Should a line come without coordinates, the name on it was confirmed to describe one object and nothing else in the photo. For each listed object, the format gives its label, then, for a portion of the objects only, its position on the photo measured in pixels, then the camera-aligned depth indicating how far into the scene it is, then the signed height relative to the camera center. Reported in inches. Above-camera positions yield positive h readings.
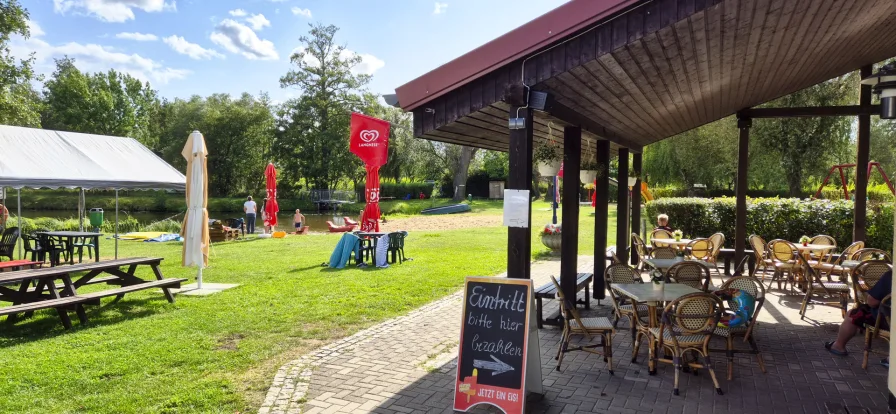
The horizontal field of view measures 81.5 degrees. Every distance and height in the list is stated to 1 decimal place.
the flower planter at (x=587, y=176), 277.0 +13.0
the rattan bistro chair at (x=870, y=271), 214.4 -28.3
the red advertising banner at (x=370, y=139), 427.5 +48.6
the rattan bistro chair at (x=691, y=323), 164.1 -39.1
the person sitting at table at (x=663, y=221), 404.5 -15.8
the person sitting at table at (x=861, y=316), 184.9 -41.9
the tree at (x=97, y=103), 1700.3 +313.1
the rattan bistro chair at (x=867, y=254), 281.7 -28.0
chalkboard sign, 143.8 -41.1
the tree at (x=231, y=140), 1683.1 +188.5
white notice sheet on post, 160.6 -2.7
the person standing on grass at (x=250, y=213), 749.9 -23.9
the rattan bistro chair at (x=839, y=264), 294.8 -35.8
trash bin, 661.9 -28.3
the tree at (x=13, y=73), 863.7 +215.9
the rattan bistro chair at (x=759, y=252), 345.4 -33.3
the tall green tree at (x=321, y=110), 1569.9 +264.1
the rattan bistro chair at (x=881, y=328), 179.3 -44.2
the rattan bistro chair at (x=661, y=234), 395.9 -25.4
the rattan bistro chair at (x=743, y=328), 173.8 -44.0
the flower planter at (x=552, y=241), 497.1 -39.6
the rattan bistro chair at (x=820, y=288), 237.3 -40.8
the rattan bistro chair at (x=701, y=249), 367.9 -33.7
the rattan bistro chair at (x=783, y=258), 314.8 -35.1
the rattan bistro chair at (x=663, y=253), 296.4 -29.7
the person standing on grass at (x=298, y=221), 816.9 -37.7
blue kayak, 1307.8 -26.2
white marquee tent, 354.3 +24.3
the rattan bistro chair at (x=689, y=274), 230.4 -32.5
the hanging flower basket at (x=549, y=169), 226.6 +13.5
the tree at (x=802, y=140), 696.4 +85.1
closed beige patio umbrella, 305.9 -8.9
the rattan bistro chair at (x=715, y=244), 364.2 -30.4
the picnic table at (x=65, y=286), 223.0 -45.5
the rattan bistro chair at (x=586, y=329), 177.6 -44.8
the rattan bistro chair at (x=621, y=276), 221.0 -32.3
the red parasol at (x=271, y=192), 722.2 +6.6
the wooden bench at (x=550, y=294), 225.0 -42.2
